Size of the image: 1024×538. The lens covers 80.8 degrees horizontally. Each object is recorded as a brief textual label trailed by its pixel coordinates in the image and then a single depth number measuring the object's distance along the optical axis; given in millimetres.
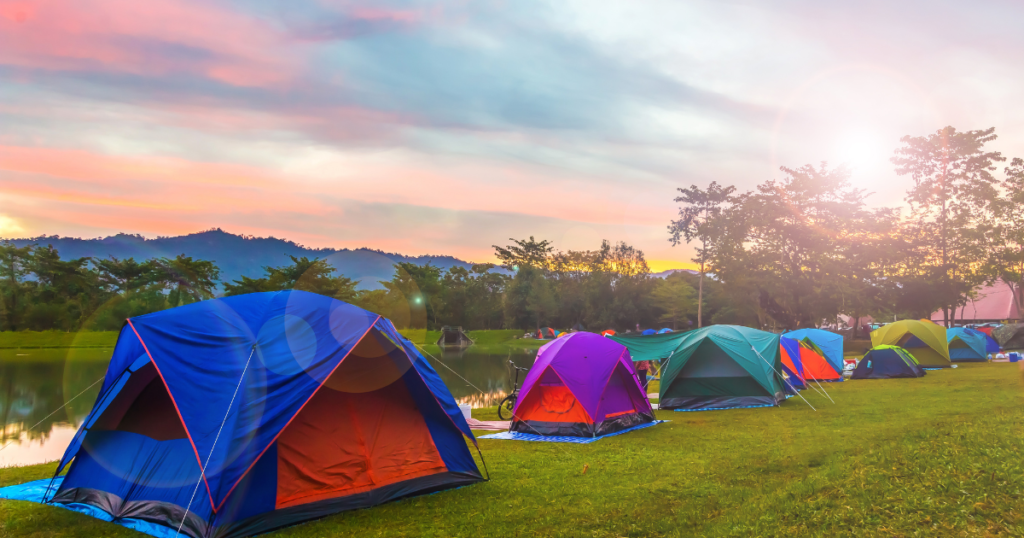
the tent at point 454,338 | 71188
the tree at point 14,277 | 59312
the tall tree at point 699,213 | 61875
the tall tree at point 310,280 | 74562
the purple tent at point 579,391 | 11680
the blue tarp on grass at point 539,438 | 11125
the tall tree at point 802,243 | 40531
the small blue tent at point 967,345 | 27453
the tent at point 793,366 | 18953
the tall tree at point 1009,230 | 36438
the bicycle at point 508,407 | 14787
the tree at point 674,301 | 74938
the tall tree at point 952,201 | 37312
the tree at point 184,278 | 69188
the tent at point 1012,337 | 31531
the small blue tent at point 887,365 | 22062
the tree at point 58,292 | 60125
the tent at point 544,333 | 69569
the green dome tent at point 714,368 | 15297
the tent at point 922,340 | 25844
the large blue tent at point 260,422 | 5973
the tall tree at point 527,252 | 91688
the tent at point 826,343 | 22562
